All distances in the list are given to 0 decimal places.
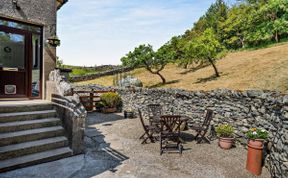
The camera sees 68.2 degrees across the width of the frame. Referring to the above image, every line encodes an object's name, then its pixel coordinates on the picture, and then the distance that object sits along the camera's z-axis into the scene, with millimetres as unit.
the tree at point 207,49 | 16047
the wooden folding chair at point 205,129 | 7105
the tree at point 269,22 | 18141
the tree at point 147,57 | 16922
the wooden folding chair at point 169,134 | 6301
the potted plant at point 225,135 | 6582
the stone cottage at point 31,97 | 5391
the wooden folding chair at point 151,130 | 6972
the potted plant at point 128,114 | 11711
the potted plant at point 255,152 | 4973
